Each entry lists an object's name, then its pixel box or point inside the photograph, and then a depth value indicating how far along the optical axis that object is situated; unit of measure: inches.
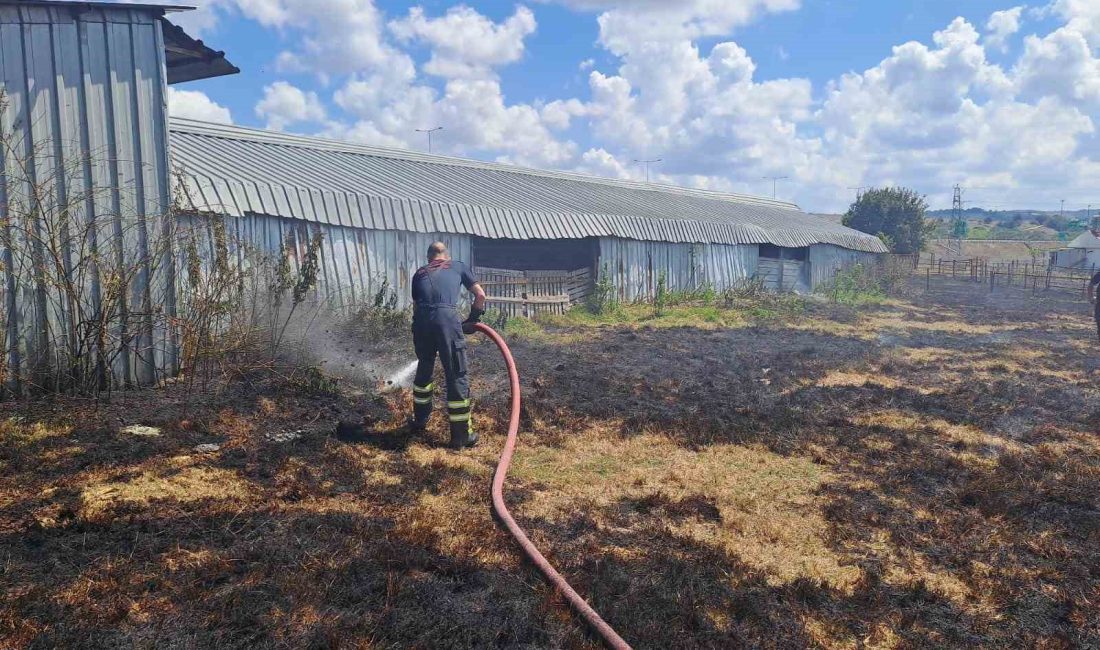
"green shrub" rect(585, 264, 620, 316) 623.5
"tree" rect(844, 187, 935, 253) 1529.3
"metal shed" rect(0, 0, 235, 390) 236.8
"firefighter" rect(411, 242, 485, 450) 234.7
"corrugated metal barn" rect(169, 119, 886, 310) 403.9
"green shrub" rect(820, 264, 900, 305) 913.0
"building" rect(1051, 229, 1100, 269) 1964.3
